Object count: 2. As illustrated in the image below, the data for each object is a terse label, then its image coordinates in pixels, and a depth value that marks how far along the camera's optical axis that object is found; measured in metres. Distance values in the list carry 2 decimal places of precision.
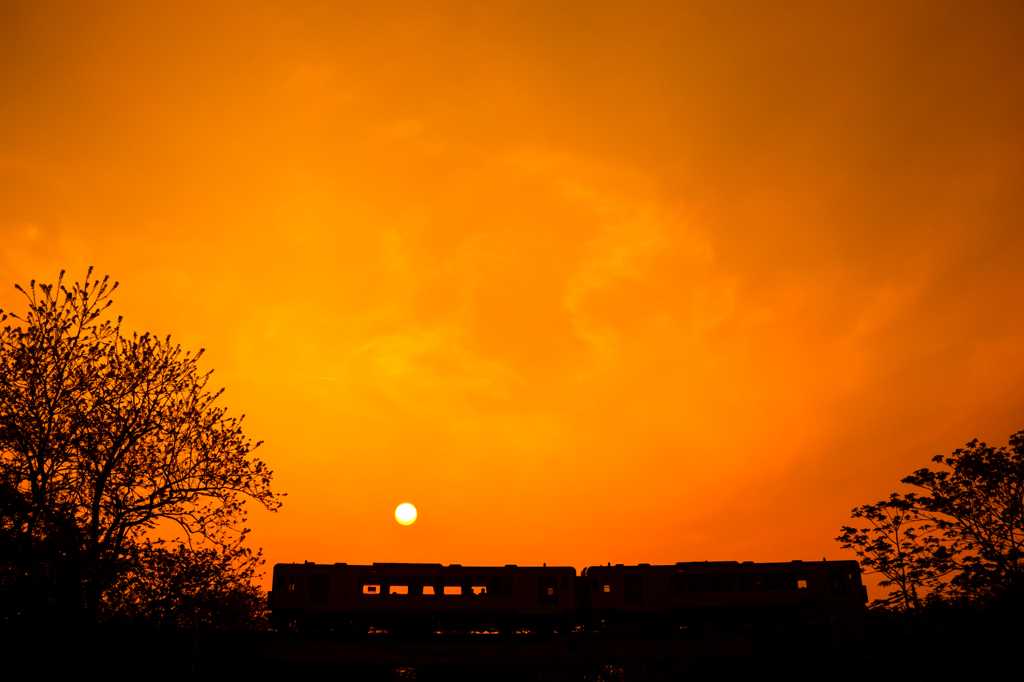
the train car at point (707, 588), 42.00
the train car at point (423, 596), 40.09
